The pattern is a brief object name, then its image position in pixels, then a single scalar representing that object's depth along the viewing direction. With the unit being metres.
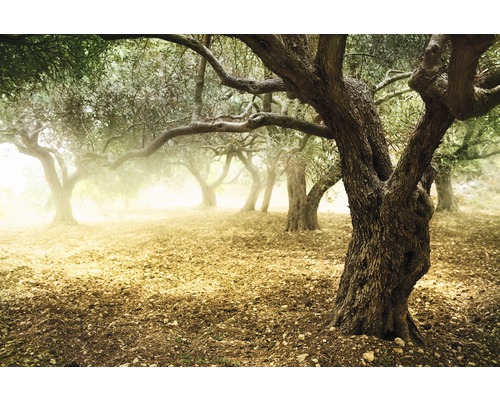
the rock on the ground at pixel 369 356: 2.54
